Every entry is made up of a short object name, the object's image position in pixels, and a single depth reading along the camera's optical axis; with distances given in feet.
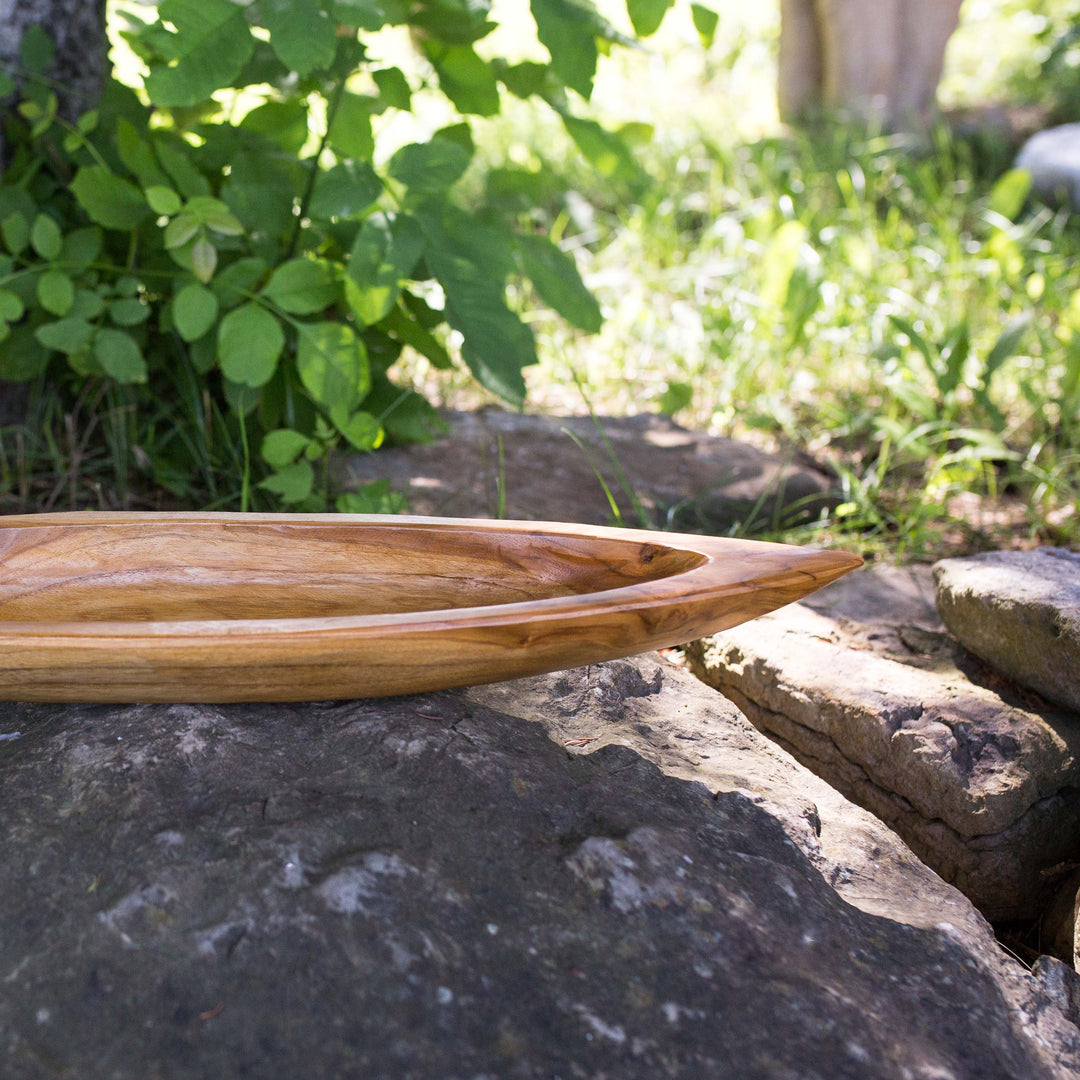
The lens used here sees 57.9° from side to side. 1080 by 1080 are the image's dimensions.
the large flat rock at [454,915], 2.86
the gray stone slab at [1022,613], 4.95
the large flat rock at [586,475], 7.41
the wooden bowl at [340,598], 3.60
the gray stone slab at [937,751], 4.75
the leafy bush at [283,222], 5.64
